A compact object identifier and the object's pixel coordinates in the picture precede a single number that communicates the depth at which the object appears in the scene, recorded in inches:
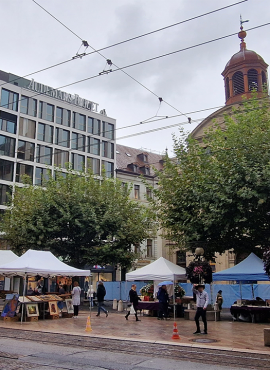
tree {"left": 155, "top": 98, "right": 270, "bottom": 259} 730.2
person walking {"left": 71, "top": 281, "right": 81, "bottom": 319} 796.3
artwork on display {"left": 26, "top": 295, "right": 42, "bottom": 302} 735.9
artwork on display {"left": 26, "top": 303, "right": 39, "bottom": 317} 718.1
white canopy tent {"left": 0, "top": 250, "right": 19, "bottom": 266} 851.1
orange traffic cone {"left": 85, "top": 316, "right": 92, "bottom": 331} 572.8
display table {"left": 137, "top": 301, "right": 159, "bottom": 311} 840.9
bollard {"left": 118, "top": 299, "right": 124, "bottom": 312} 989.6
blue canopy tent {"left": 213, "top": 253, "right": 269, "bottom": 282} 748.6
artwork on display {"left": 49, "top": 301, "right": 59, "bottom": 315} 760.2
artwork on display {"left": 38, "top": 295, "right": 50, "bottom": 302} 761.8
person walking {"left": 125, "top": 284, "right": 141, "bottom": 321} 763.4
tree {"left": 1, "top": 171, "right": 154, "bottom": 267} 1096.2
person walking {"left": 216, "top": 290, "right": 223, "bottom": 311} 794.8
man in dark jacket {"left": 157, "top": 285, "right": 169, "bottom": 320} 769.6
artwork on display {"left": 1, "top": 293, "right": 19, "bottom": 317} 724.0
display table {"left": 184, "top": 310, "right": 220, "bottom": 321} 765.3
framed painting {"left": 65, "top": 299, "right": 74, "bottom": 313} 799.7
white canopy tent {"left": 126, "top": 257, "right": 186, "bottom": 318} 797.2
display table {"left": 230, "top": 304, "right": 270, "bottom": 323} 735.1
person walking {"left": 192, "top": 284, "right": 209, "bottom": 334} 537.0
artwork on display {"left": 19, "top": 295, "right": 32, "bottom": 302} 717.2
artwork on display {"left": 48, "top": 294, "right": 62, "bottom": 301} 780.1
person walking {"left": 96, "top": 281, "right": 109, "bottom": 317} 799.8
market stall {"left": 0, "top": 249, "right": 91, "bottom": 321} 714.2
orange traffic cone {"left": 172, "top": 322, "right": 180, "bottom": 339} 500.4
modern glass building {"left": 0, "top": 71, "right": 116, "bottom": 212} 1781.5
